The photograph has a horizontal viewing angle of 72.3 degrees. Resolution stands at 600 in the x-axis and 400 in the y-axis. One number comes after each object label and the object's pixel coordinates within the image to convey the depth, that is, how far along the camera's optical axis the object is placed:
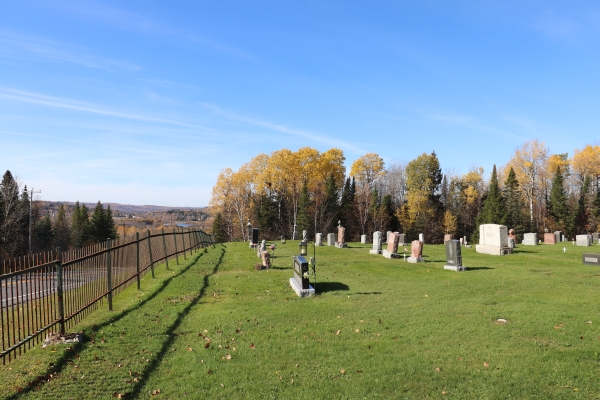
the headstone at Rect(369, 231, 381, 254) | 26.30
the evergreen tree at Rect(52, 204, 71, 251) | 65.86
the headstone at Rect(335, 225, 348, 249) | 31.97
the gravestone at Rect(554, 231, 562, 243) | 40.81
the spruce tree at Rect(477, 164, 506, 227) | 56.38
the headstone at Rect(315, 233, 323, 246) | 34.95
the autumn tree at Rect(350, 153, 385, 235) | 68.19
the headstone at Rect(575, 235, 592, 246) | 31.38
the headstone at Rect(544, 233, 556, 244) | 36.78
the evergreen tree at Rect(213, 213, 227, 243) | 65.38
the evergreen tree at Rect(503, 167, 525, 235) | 55.38
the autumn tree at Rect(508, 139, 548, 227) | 59.88
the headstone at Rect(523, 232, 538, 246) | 35.72
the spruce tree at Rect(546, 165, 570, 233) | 58.12
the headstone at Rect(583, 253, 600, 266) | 18.37
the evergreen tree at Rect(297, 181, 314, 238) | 56.19
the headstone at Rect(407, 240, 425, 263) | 21.59
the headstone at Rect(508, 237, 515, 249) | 27.65
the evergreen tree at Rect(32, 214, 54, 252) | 61.17
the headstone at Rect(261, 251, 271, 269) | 19.59
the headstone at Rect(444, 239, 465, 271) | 18.03
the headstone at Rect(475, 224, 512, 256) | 25.12
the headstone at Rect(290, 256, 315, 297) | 12.73
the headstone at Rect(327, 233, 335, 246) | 33.75
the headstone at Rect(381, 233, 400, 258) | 23.72
